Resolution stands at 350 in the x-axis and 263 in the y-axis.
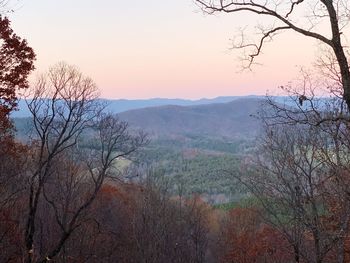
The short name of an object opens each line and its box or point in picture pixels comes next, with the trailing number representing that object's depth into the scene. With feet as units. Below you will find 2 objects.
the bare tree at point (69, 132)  48.75
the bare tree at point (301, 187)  35.55
